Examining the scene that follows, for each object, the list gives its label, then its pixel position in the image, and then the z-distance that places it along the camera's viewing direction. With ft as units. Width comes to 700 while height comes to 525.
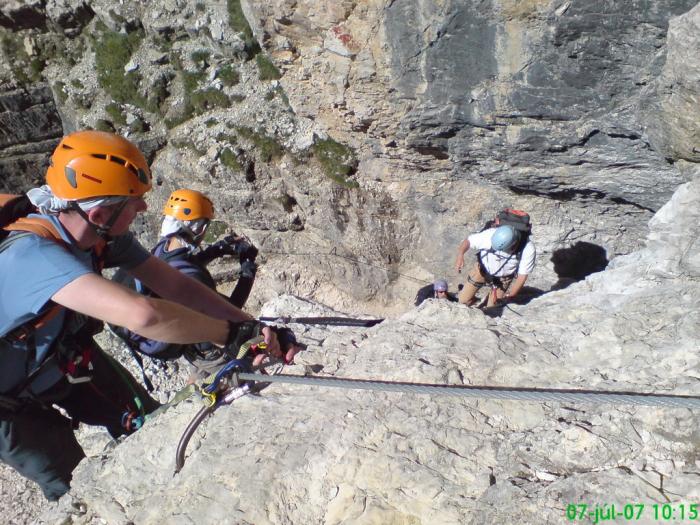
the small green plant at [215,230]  51.55
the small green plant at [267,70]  48.85
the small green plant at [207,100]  50.47
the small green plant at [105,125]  56.59
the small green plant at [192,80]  52.37
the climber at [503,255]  29.81
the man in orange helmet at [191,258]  17.03
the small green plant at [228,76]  50.24
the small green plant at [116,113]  55.88
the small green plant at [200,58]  52.70
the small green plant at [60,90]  60.64
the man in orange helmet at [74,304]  9.70
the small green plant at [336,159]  41.86
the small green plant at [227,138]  48.44
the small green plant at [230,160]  47.73
